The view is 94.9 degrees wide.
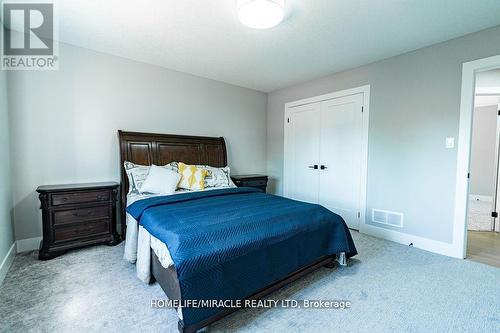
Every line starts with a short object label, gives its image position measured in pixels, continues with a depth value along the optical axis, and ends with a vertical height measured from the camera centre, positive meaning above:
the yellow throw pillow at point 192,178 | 3.09 -0.30
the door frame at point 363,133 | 3.40 +0.38
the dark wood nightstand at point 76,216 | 2.47 -0.72
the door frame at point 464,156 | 2.54 +0.05
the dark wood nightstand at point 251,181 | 4.07 -0.44
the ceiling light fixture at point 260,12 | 1.89 +1.23
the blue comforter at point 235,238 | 1.43 -0.61
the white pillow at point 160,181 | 2.79 -0.33
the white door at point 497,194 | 3.52 -0.51
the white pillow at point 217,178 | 3.35 -0.33
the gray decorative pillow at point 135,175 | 2.92 -0.26
